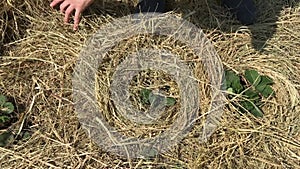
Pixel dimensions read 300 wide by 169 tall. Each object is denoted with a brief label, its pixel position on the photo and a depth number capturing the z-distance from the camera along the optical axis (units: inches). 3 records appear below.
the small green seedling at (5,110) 54.3
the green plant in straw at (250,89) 57.6
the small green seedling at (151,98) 57.3
